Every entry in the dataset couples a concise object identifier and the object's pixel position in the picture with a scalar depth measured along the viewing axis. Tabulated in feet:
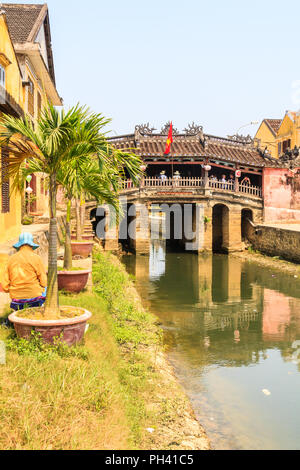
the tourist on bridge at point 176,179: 86.16
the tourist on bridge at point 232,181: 91.30
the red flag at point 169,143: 85.30
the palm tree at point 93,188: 30.63
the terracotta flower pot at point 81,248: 40.01
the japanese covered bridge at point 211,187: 85.30
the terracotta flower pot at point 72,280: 29.48
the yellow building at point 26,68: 35.90
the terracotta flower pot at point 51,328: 18.42
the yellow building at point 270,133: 133.28
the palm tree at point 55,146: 19.52
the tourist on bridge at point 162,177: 86.69
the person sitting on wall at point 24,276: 20.51
